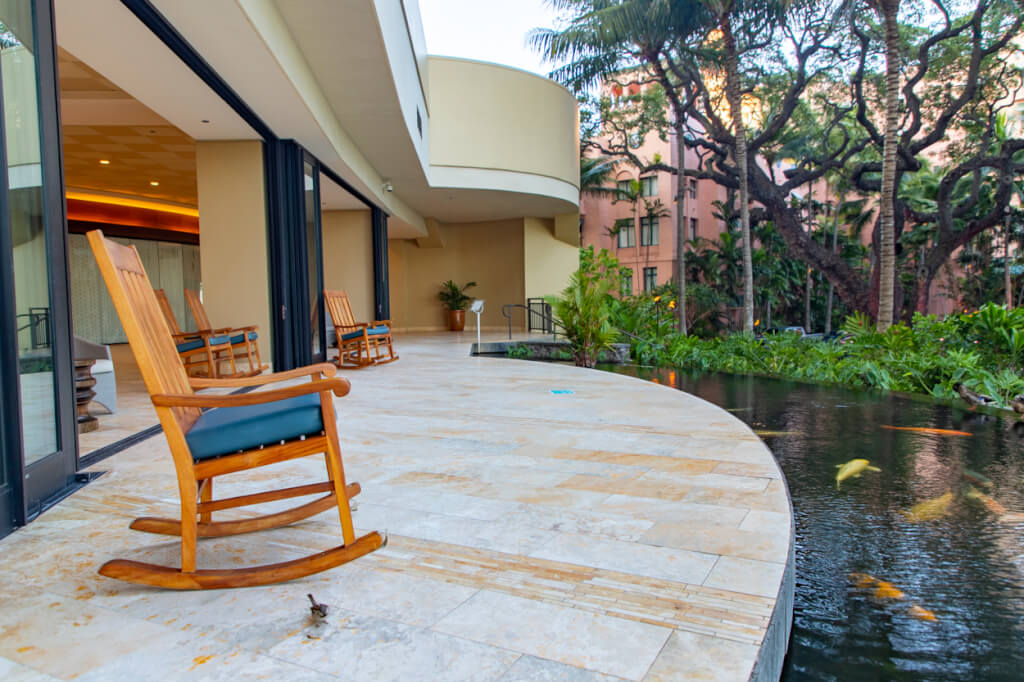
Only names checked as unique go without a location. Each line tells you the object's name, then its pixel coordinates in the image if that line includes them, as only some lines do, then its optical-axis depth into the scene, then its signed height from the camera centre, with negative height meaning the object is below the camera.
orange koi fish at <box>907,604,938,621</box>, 1.74 -0.88
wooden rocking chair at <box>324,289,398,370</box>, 7.35 -0.23
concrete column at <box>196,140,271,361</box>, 6.30 +0.97
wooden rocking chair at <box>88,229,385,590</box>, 1.62 -0.34
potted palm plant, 15.87 +0.30
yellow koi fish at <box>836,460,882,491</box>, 3.13 -0.85
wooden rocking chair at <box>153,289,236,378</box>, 5.39 -0.23
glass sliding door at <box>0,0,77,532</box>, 2.07 +0.22
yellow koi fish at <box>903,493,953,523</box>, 2.52 -0.86
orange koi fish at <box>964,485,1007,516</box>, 2.61 -0.87
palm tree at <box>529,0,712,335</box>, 11.12 +5.20
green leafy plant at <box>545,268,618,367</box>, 8.29 -0.07
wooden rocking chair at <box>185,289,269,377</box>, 5.84 -0.16
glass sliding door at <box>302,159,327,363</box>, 7.17 +0.68
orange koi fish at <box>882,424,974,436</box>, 4.24 -0.87
